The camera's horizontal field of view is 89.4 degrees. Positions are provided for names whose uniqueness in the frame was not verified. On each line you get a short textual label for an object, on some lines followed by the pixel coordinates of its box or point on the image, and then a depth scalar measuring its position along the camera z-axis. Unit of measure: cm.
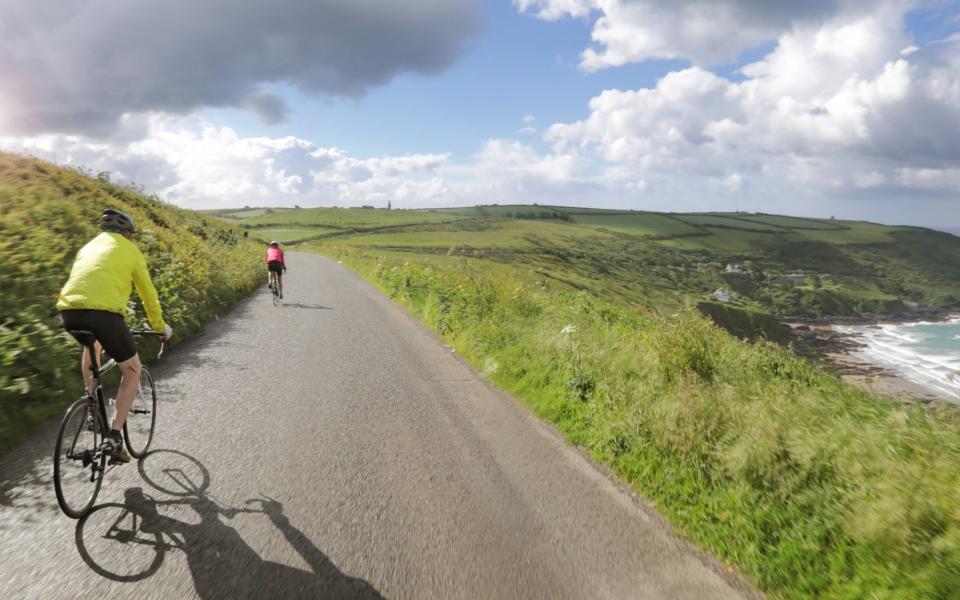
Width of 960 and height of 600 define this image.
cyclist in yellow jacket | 432
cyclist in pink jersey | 1677
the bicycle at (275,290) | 1700
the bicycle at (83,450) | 412
